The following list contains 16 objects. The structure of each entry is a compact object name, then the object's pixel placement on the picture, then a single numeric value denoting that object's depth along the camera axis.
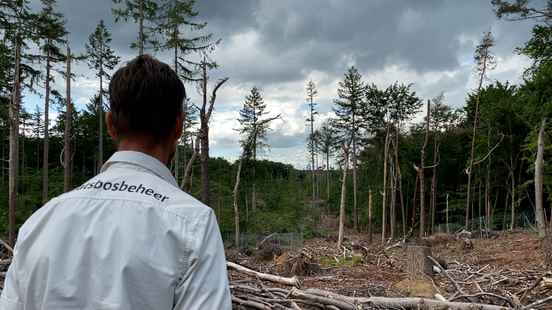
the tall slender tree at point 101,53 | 29.81
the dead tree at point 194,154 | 14.54
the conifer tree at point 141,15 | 19.77
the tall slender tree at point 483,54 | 25.02
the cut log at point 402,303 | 4.68
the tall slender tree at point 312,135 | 46.69
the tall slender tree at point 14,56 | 15.95
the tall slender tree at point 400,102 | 35.31
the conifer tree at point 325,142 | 48.22
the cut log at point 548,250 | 10.53
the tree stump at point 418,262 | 7.73
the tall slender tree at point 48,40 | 21.12
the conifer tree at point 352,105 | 34.31
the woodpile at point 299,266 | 9.90
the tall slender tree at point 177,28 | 20.22
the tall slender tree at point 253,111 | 39.26
